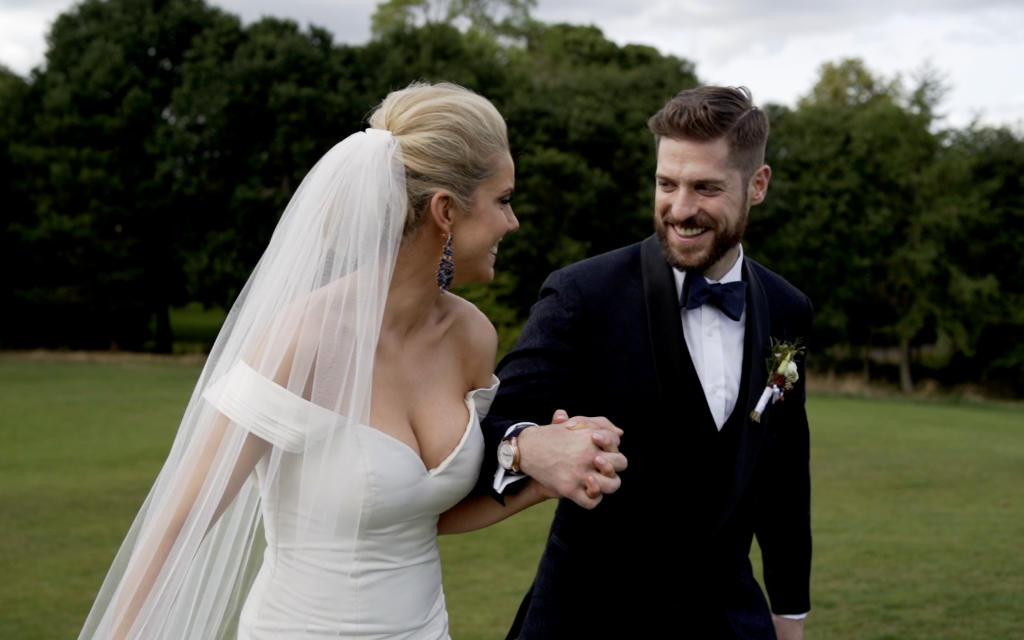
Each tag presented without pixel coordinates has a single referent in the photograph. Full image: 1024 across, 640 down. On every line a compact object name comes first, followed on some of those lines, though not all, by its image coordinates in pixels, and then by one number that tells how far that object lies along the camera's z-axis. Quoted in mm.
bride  2717
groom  3250
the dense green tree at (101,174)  33344
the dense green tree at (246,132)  31922
